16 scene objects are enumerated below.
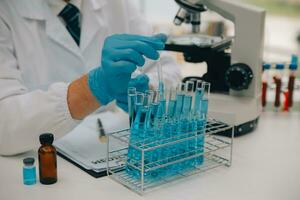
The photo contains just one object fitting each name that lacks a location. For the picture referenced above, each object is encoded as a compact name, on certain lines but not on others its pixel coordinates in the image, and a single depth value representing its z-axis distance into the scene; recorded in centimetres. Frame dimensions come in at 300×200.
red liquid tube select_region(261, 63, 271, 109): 175
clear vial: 112
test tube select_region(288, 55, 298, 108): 174
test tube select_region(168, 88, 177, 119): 118
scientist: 125
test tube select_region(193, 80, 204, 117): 121
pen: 142
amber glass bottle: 112
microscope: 150
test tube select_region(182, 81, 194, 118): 119
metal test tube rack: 109
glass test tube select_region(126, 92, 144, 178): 111
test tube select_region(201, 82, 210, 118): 122
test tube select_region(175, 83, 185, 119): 118
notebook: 124
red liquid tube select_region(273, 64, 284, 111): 174
